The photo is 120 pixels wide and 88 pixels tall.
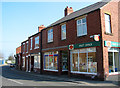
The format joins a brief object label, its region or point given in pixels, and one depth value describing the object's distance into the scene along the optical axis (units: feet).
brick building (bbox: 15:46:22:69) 114.67
